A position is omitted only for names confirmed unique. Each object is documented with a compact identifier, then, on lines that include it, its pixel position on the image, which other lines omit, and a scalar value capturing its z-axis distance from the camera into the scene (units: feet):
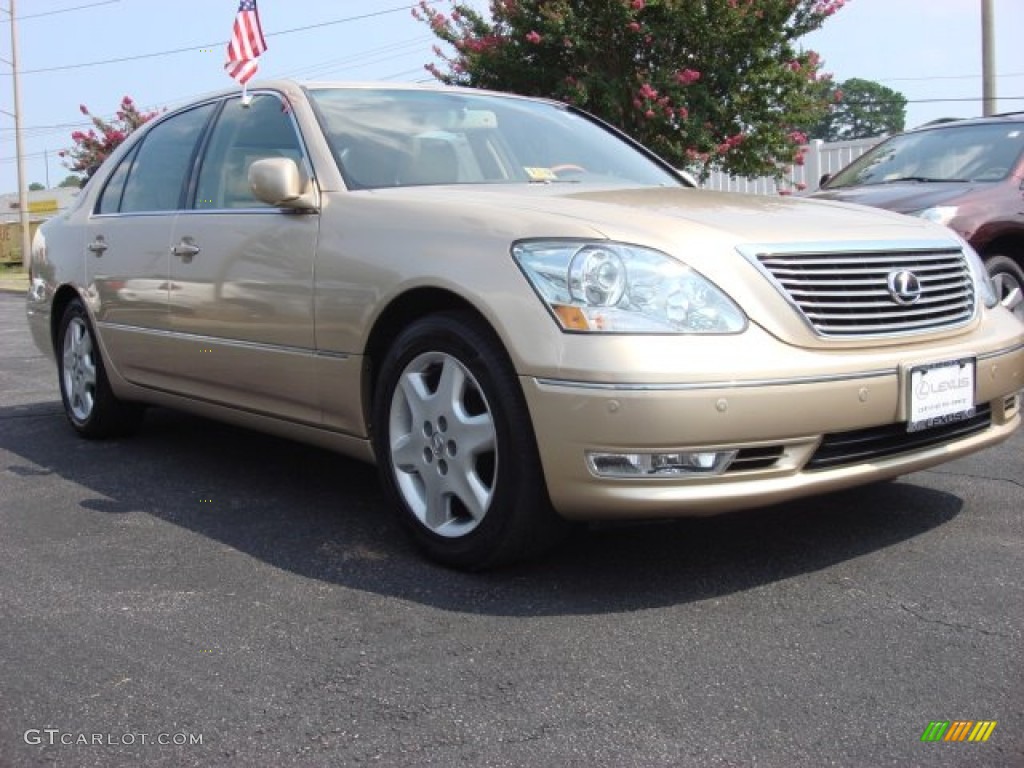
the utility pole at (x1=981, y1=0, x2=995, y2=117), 49.55
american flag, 26.71
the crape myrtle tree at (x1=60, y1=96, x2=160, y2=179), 92.99
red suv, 21.11
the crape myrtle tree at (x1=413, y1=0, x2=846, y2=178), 37.83
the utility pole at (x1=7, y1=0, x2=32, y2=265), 99.14
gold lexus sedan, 9.48
